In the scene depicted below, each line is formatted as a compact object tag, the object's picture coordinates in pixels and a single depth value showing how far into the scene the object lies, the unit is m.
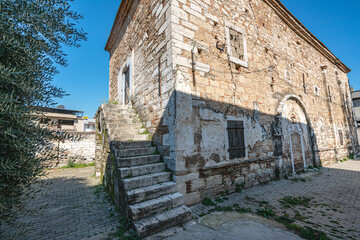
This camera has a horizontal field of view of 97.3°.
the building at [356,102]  17.81
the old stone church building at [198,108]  3.45
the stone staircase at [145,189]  2.60
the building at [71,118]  24.92
